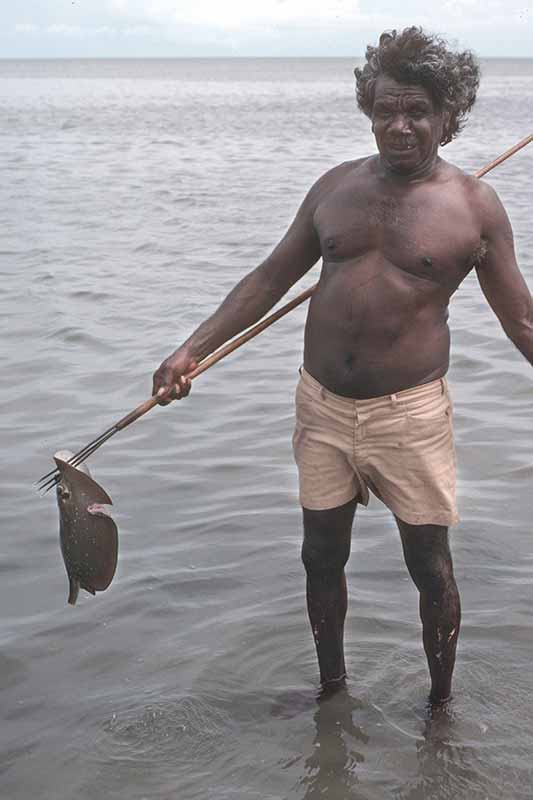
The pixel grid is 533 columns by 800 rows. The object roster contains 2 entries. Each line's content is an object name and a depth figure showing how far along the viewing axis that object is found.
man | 3.41
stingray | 3.65
